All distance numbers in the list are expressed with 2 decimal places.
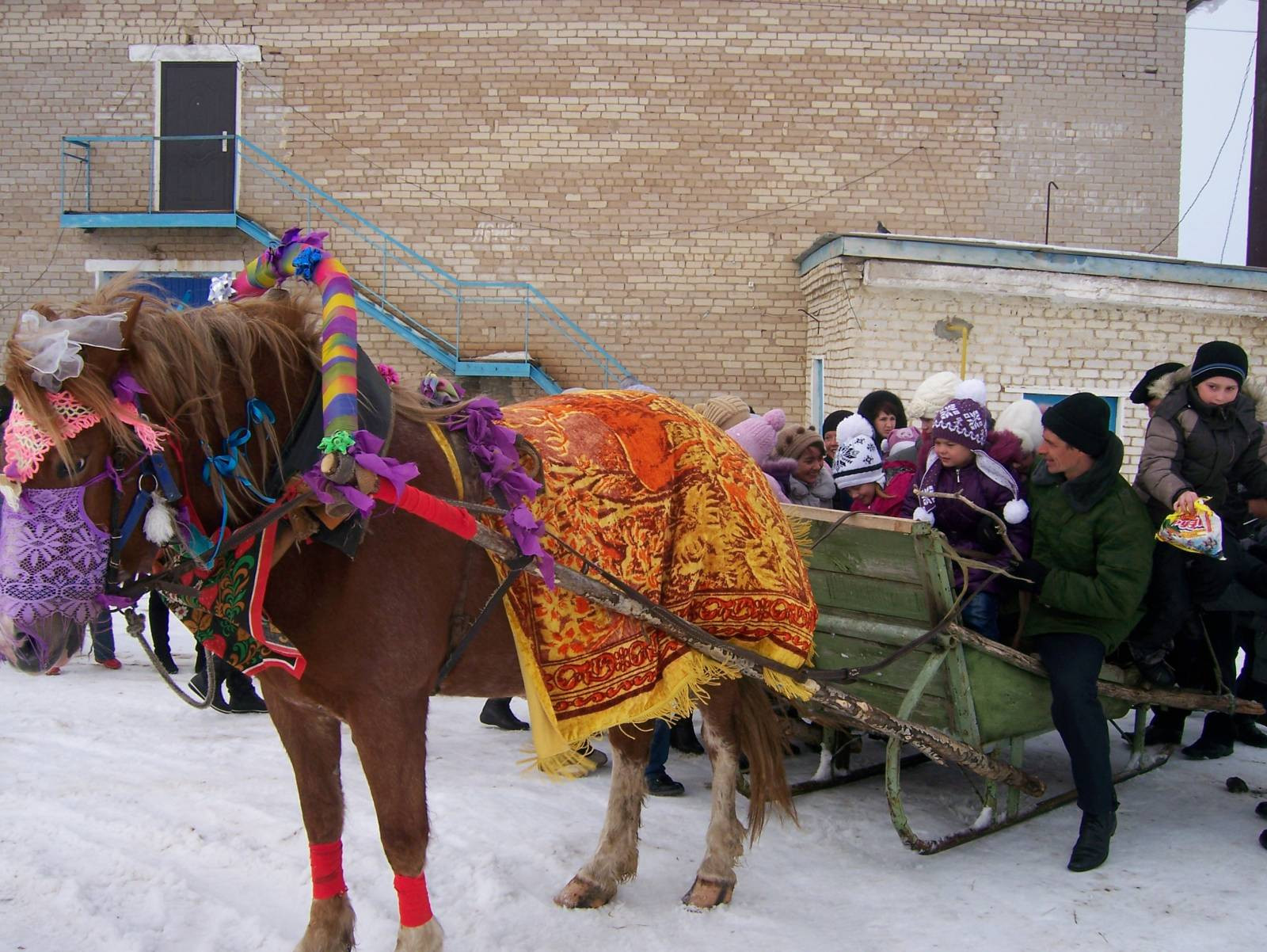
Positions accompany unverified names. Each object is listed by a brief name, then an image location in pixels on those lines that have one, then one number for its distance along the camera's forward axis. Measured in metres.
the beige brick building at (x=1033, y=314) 10.05
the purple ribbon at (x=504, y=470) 2.64
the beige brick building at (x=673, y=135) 13.83
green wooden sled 3.79
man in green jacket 3.77
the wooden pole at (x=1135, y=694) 3.84
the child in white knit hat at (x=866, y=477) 5.16
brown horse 2.21
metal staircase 13.42
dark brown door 14.22
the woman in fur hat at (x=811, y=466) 5.27
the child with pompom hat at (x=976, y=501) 4.07
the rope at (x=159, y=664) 2.48
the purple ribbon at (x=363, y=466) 2.28
